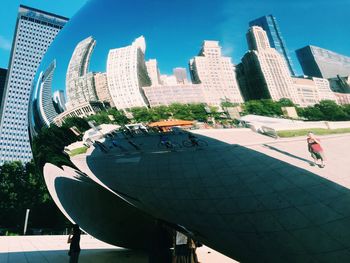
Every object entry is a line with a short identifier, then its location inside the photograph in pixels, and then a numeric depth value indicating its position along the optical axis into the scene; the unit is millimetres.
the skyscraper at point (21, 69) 126000
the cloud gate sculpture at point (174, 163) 2373
